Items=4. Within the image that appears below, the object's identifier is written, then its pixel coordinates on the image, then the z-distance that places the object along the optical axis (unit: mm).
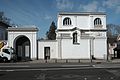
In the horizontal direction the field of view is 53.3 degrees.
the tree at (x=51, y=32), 43933
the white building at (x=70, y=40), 22458
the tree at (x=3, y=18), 39887
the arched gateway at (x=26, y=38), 22258
